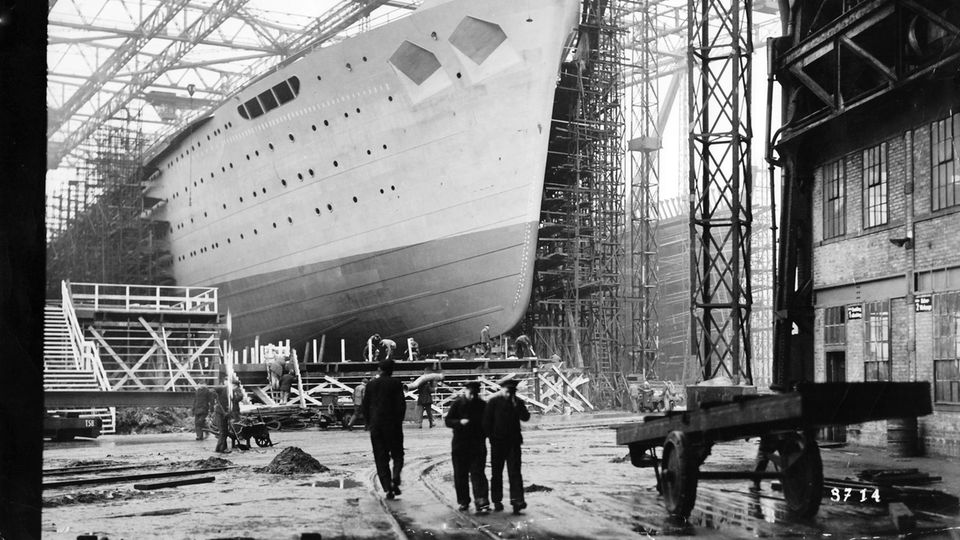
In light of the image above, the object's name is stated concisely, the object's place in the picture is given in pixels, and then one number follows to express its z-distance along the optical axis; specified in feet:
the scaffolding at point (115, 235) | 122.21
